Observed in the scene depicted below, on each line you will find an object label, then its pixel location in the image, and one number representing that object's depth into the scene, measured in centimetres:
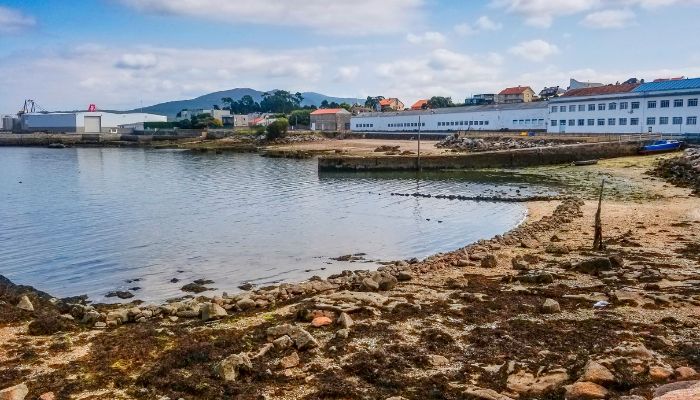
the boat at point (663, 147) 6231
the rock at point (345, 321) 1160
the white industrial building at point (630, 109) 6975
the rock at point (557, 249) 1938
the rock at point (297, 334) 1044
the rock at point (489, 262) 1781
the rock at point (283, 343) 1047
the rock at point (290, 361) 972
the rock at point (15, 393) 847
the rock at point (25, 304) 1448
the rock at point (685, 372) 853
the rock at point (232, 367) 925
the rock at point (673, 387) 746
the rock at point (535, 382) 846
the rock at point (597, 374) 845
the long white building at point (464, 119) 9475
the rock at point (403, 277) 1628
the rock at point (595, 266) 1625
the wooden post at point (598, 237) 1975
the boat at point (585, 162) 6128
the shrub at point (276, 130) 11531
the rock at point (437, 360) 969
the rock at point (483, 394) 815
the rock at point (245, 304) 1409
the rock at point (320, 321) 1181
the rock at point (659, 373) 859
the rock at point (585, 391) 798
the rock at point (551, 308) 1241
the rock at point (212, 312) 1323
